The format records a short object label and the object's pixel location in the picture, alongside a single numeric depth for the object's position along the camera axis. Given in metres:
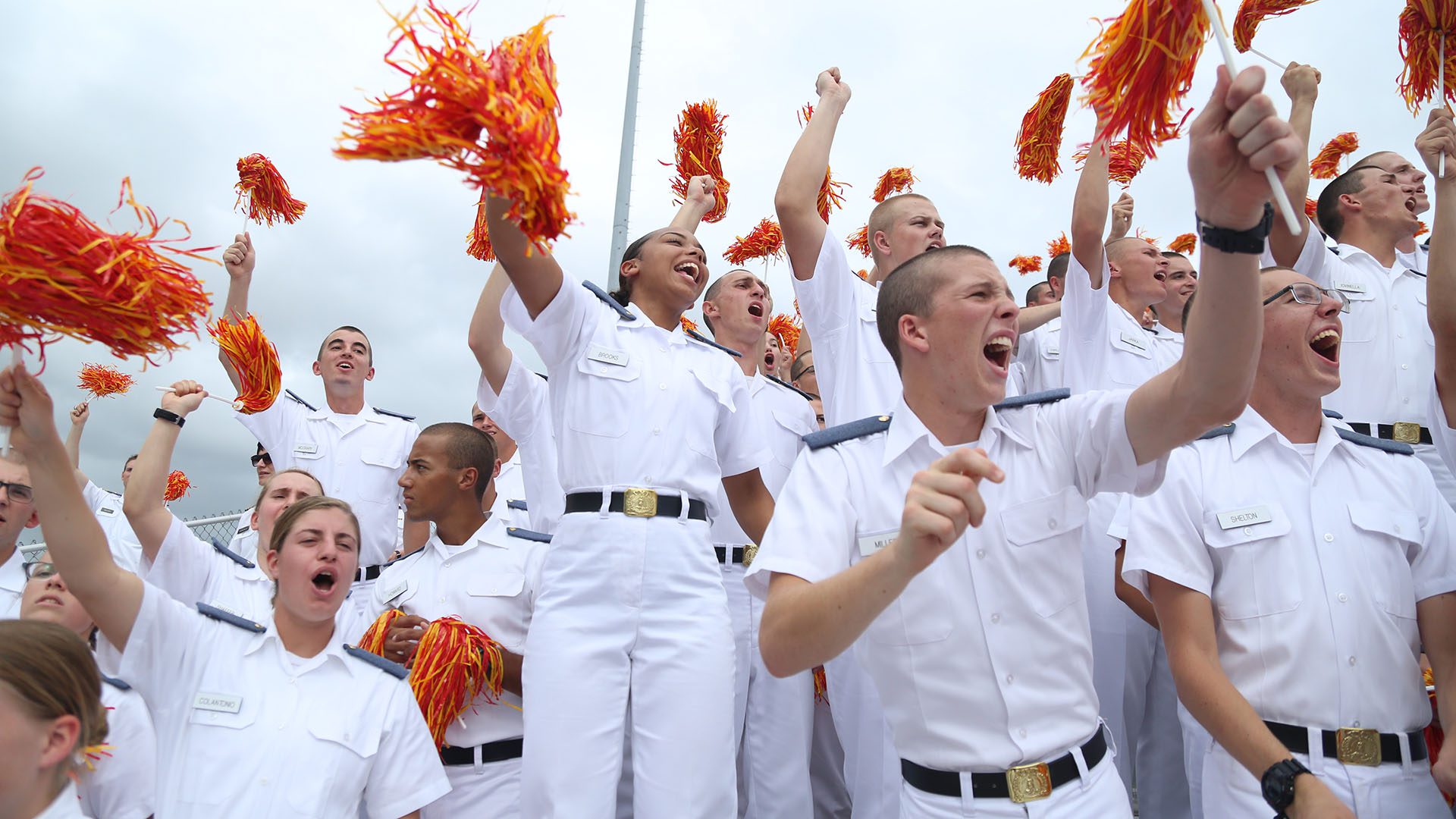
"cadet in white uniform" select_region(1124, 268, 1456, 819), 2.95
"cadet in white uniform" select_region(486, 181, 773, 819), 3.49
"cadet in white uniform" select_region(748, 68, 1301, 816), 2.29
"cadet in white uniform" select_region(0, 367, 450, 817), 3.22
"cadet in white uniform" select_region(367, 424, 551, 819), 4.27
